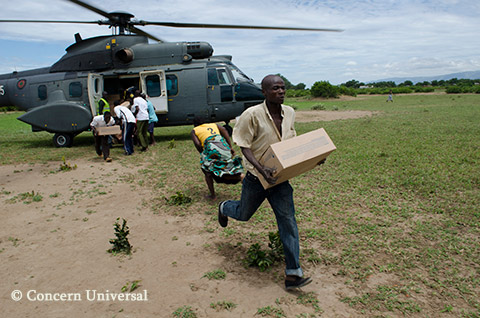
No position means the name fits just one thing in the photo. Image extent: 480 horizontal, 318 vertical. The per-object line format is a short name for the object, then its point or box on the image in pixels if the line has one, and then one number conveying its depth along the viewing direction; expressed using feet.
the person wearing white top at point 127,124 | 31.91
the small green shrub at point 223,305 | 10.56
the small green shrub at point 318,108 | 82.42
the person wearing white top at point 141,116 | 34.12
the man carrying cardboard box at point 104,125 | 30.35
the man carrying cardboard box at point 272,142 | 11.15
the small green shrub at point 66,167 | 28.43
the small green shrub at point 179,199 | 19.62
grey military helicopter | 39.91
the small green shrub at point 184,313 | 10.18
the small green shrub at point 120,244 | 14.37
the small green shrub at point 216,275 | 12.28
